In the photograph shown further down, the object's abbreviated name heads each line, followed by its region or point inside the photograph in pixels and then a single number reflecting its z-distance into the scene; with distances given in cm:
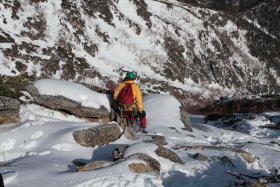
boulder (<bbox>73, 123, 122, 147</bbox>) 465
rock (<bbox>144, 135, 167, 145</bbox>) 508
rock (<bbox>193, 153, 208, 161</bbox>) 453
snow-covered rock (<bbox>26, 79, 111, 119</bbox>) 573
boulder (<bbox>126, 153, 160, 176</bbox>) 377
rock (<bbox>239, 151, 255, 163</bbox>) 491
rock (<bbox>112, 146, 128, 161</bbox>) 413
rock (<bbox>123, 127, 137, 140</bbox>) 522
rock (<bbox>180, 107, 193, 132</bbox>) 691
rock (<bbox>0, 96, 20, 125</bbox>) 504
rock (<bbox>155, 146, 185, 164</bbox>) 430
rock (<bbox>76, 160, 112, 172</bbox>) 372
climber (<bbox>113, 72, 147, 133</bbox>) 599
